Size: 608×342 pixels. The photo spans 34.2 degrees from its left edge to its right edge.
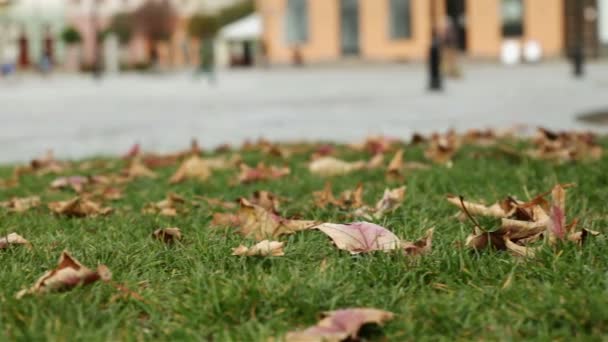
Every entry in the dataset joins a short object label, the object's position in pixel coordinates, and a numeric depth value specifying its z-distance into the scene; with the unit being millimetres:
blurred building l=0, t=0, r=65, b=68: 64875
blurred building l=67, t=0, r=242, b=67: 61000
